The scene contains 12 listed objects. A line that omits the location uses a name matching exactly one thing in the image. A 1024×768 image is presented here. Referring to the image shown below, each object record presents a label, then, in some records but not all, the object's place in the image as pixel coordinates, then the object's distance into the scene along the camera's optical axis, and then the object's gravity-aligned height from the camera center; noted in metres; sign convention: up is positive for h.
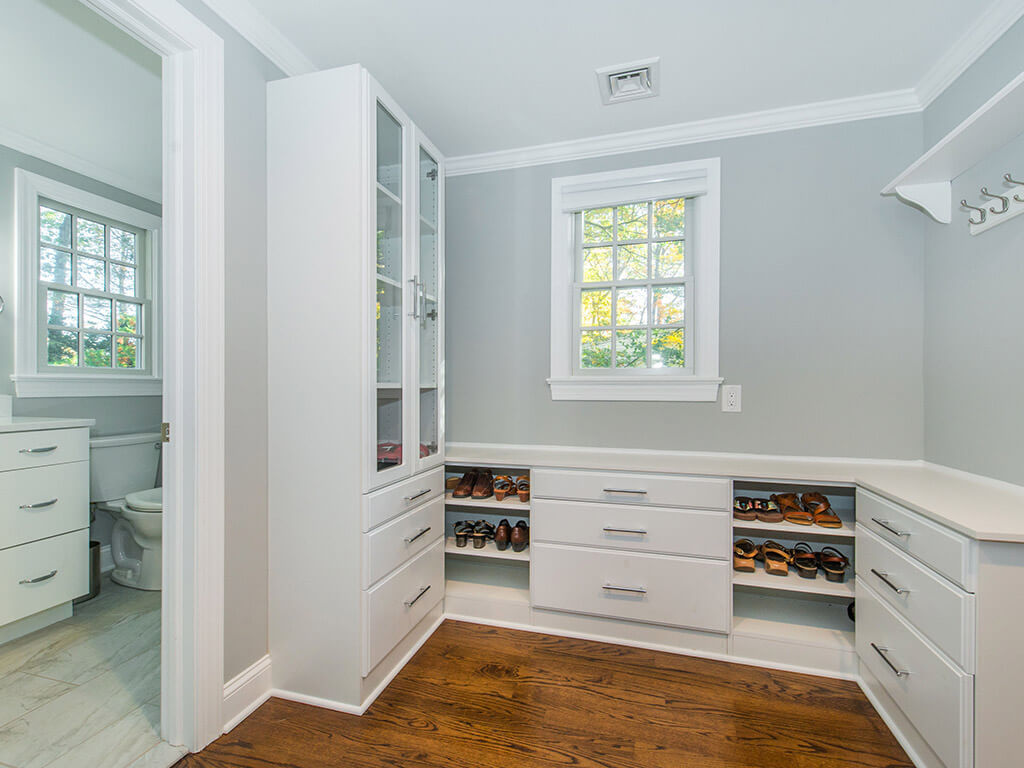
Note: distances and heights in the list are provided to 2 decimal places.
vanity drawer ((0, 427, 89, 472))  1.99 -0.32
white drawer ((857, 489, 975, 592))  1.23 -0.47
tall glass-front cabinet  1.65 -0.04
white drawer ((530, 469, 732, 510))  1.99 -0.48
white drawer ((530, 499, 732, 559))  1.98 -0.65
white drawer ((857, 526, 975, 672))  1.23 -0.64
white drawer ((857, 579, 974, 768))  1.22 -0.88
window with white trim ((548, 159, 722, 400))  2.37 +0.48
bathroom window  2.55 +0.48
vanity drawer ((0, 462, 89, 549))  2.00 -0.56
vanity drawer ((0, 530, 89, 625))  2.01 -0.88
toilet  2.53 -0.68
